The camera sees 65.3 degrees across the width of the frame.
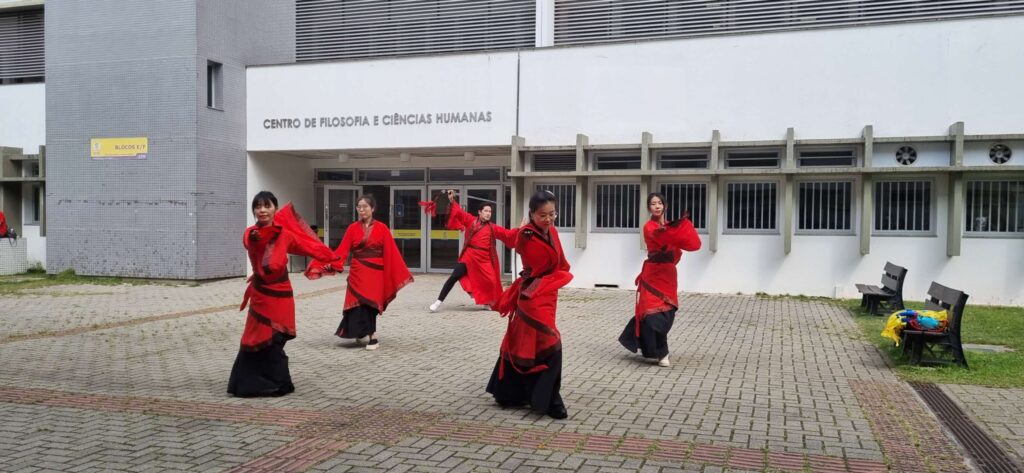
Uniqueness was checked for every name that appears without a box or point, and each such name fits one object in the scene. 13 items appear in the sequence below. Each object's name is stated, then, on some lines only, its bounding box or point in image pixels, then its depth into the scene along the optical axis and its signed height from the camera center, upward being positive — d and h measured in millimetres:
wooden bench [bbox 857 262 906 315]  12047 -1207
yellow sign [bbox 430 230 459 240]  19261 -596
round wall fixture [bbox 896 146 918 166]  13992 +1025
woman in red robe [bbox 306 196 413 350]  8773 -744
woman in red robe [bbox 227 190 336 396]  6457 -842
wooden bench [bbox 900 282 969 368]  7805 -1227
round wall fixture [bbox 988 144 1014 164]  13477 +1035
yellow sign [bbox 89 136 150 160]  17203 +1279
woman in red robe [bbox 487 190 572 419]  5824 -849
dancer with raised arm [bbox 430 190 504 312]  12234 -772
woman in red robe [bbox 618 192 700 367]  7828 -735
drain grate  4775 -1490
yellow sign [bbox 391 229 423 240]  19609 -608
